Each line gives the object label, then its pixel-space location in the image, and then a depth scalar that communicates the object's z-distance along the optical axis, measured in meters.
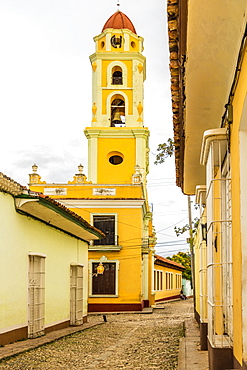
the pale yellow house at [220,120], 4.06
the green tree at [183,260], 60.84
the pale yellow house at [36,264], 10.71
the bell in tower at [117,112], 29.92
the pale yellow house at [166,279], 37.91
